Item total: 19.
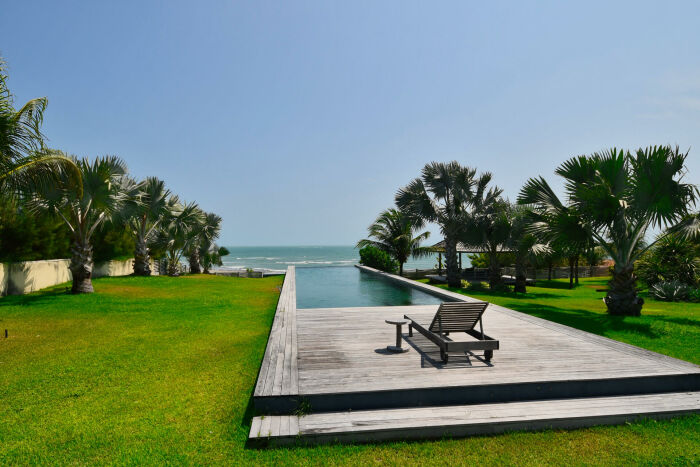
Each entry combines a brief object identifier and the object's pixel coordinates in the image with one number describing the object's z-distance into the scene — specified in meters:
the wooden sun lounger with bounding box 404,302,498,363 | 5.42
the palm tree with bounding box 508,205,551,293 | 15.88
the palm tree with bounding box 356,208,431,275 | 27.47
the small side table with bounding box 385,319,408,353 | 6.02
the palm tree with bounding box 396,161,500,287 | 17.75
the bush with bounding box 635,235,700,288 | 16.91
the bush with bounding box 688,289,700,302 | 14.86
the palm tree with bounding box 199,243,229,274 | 32.41
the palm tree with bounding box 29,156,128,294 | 13.61
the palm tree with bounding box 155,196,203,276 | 25.41
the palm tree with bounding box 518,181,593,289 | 10.91
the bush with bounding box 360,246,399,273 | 29.09
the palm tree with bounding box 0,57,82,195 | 7.59
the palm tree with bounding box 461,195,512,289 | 17.30
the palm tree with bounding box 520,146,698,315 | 9.66
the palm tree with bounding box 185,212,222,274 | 29.14
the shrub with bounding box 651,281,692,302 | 15.22
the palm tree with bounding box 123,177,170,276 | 22.70
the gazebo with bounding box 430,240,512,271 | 24.07
